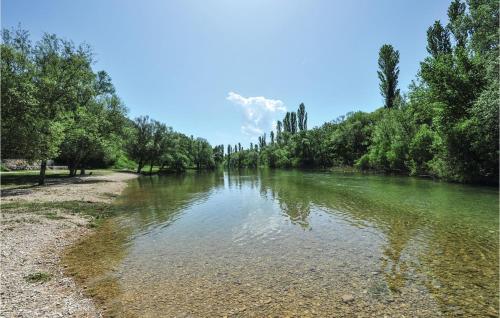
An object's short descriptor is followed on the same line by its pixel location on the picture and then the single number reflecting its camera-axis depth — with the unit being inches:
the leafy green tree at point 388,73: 2664.9
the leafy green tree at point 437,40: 1780.3
